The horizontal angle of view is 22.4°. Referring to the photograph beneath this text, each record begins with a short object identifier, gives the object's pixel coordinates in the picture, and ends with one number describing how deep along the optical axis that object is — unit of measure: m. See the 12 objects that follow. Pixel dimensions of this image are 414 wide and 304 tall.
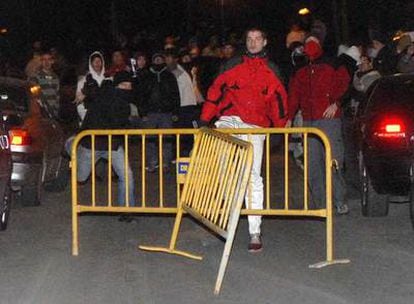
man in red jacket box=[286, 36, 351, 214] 11.77
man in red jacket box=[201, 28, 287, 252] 9.97
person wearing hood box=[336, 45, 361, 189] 13.18
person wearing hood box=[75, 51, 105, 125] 12.62
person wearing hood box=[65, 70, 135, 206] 11.59
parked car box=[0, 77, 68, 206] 12.45
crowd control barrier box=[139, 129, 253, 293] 8.21
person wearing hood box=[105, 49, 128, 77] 12.48
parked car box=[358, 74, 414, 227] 10.80
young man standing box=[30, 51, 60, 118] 18.55
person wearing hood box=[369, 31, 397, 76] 17.44
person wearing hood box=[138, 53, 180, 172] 16.91
